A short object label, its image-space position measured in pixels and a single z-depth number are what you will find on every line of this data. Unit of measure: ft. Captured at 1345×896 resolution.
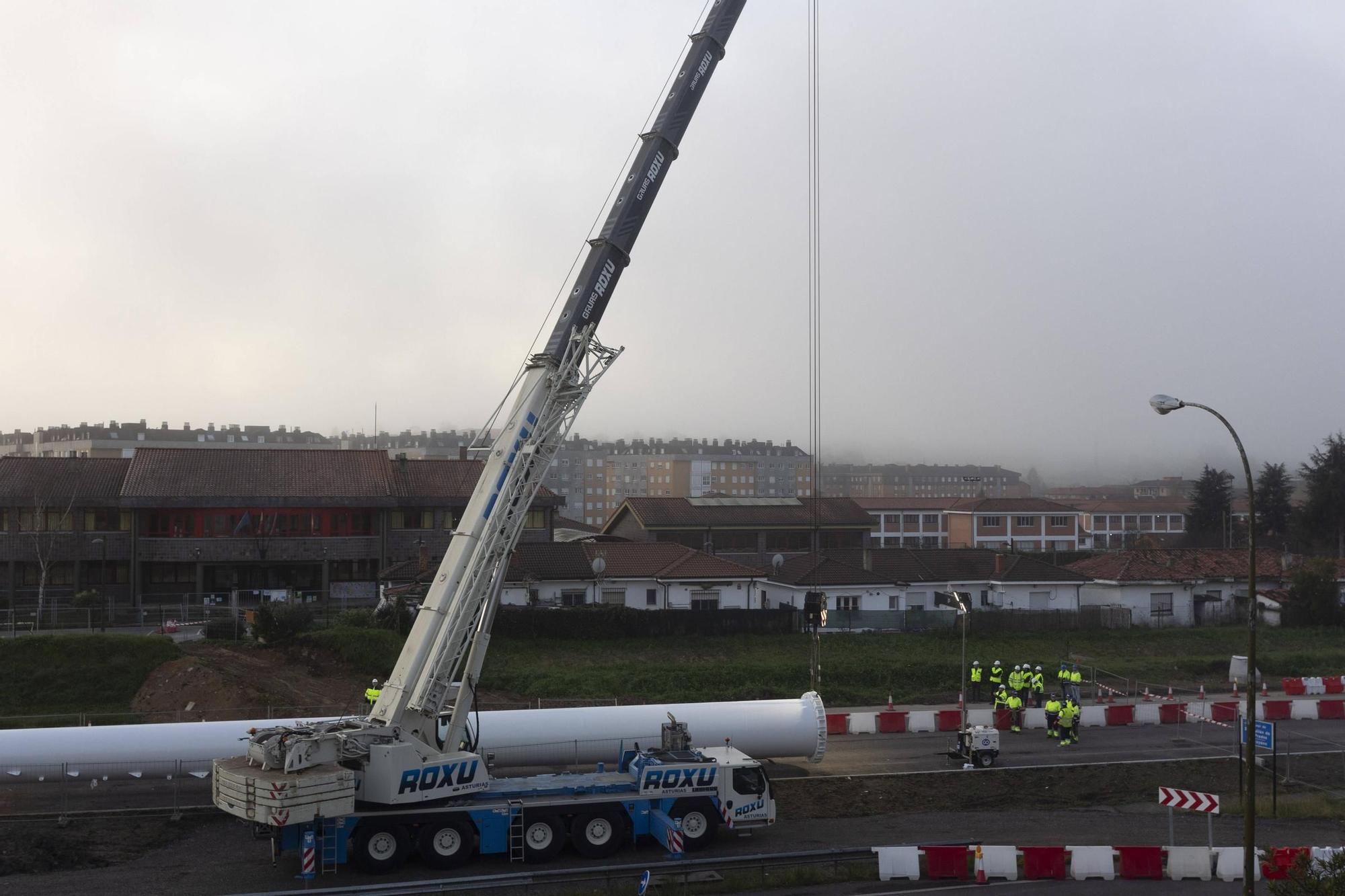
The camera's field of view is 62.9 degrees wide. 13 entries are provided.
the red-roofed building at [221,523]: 151.53
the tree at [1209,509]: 277.23
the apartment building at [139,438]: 377.91
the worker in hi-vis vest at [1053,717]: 88.33
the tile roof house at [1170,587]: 155.53
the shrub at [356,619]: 118.11
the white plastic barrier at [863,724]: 91.91
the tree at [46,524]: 146.51
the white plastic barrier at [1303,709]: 100.58
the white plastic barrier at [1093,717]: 95.96
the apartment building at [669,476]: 469.57
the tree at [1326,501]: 233.55
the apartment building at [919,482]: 629.10
